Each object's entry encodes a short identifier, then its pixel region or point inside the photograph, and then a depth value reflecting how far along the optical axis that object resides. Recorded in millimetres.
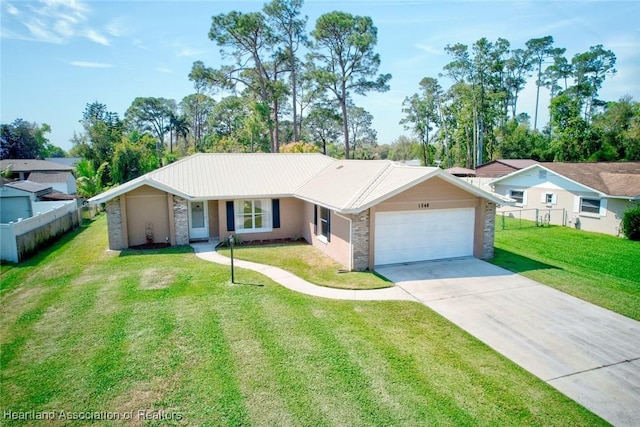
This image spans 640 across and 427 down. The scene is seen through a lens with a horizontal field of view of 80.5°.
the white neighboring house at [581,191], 19734
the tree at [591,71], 46875
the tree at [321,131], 48969
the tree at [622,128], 37938
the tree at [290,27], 33188
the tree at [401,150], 75675
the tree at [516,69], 50688
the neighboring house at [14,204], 20469
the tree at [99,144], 38200
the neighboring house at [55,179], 35312
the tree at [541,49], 50188
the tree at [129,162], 33250
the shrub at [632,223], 18094
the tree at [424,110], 50750
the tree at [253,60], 31750
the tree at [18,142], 58344
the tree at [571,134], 37875
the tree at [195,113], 67688
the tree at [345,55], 33062
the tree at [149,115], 65938
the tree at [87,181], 30234
